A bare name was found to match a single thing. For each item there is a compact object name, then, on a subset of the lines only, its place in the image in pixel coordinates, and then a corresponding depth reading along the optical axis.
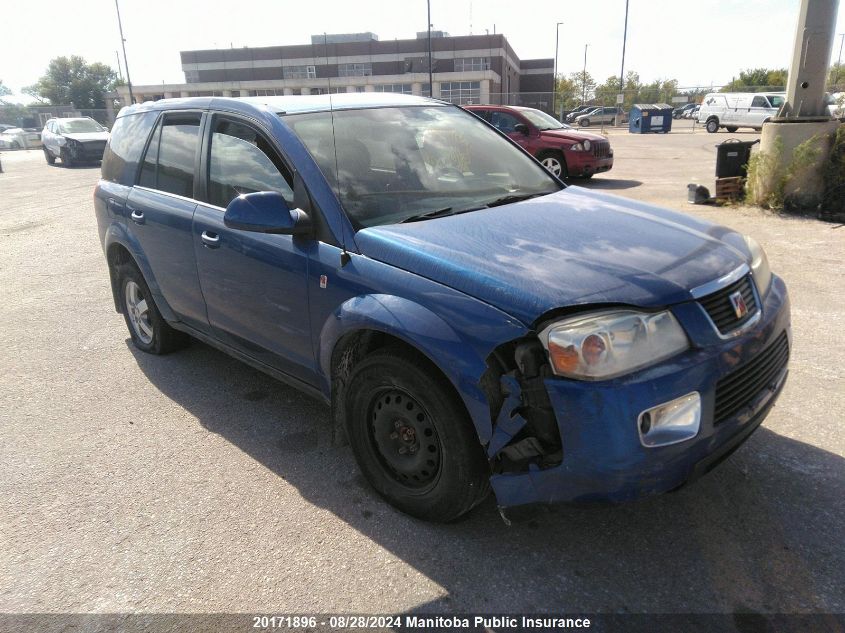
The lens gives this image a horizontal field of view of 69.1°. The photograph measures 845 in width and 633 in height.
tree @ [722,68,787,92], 56.59
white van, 29.41
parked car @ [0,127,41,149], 40.44
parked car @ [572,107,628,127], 47.91
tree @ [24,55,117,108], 85.50
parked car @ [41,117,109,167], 22.56
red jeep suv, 13.02
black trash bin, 10.37
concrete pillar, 8.95
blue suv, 2.17
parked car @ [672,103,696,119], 52.14
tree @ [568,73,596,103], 79.72
